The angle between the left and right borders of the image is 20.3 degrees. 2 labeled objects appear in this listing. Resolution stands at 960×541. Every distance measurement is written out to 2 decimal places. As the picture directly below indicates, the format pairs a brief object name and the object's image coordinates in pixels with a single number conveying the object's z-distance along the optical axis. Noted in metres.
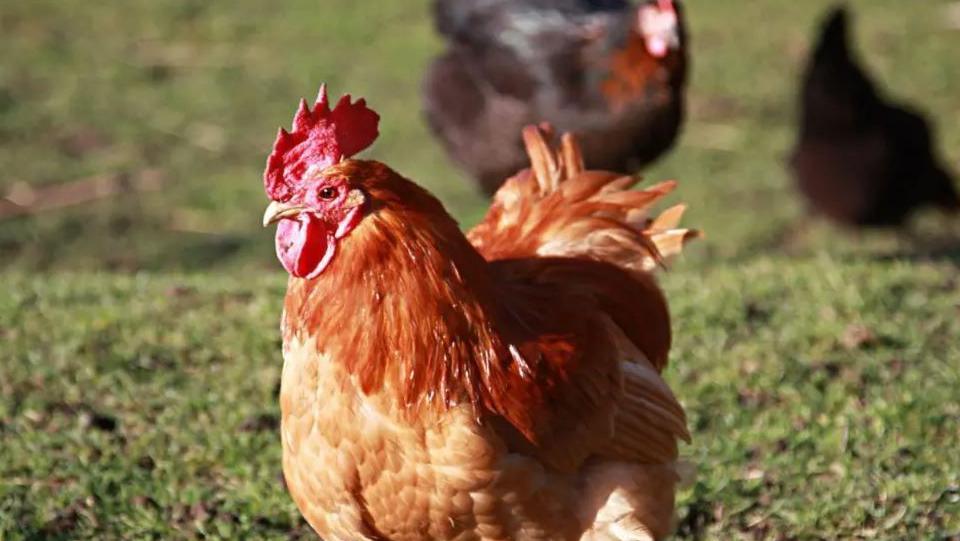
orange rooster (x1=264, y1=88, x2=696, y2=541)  6.64
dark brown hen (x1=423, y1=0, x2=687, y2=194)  13.68
